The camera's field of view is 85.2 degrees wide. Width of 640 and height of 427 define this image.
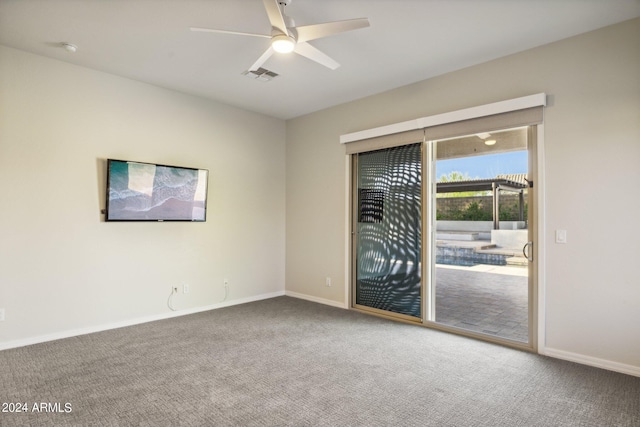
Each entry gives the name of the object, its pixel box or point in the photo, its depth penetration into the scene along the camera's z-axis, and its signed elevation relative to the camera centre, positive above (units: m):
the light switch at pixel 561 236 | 3.18 -0.14
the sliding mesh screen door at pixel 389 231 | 4.28 -0.15
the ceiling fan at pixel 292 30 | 2.35 +1.36
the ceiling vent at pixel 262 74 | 3.91 +1.66
